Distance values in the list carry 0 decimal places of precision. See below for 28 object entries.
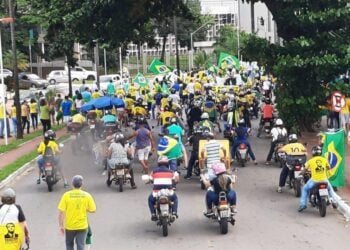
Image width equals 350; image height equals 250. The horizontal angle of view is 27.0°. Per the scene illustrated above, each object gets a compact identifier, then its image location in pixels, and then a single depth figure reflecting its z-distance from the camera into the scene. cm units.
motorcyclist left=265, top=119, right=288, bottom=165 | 2100
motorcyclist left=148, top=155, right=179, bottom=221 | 1387
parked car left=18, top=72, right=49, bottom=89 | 7012
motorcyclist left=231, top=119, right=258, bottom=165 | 2108
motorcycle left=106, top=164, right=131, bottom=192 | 1805
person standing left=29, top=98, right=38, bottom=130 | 3403
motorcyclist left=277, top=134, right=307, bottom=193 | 1697
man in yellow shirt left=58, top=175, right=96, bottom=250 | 1129
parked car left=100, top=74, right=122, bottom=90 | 6199
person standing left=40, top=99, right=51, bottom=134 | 3050
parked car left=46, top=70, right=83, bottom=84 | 7612
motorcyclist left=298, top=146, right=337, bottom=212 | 1484
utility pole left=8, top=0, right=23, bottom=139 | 2973
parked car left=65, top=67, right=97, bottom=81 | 7844
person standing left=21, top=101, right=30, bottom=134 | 3317
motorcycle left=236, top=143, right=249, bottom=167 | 2116
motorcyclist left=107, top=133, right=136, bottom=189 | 1805
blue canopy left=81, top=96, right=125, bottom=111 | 2602
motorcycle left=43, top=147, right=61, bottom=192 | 1856
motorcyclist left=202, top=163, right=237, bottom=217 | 1362
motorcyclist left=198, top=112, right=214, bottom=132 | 2083
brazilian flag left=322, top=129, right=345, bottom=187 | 1695
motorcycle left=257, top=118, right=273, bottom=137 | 2789
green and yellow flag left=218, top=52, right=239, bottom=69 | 4284
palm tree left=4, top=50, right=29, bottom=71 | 7156
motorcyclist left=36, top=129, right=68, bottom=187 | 1870
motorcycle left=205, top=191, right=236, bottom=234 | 1345
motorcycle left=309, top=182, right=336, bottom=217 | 1466
